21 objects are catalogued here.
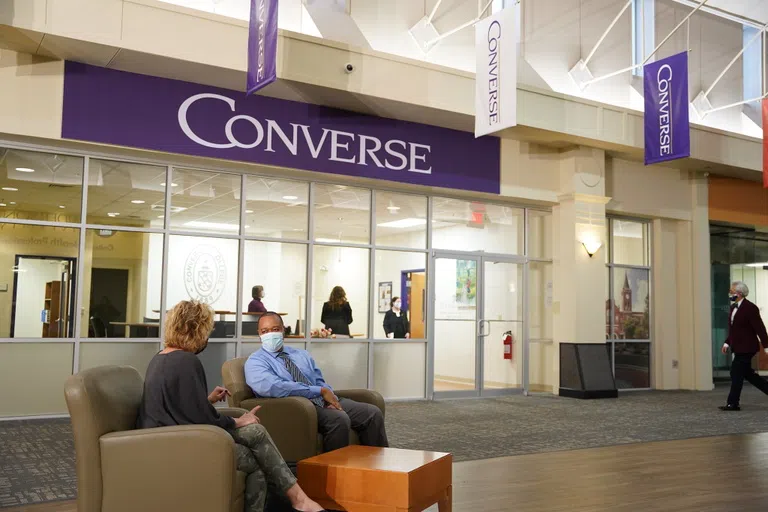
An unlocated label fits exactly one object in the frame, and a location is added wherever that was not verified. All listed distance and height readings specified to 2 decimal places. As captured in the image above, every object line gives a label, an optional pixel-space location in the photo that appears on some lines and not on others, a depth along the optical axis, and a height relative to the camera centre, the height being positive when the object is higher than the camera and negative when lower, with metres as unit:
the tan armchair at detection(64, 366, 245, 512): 3.36 -0.66
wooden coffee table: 3.52 -0.76
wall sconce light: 11.82 +1.20
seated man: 4.85 -0.48
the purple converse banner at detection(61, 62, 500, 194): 8.23 +2.24
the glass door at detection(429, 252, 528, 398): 11.02 -0.05
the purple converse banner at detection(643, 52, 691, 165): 10.38 +2.97
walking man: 9.76 -0.14
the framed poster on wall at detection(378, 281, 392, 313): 10.47 +0.32
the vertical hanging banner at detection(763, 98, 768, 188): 11.77 +2.82
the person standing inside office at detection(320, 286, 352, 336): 10.03 +0.07
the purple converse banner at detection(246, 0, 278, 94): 7.80 +2.80
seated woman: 3.53 -0.42
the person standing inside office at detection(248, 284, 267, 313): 9.48 +0.21
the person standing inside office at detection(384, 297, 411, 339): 10.52 -0.03
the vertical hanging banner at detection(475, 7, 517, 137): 8.57 +2.82
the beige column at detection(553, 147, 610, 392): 11.73 +1.11
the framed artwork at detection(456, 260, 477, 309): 11.26 +0.55
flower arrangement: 9.91 -0.19
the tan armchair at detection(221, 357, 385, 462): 4.71 -0.65
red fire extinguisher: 11.62 -0.34
